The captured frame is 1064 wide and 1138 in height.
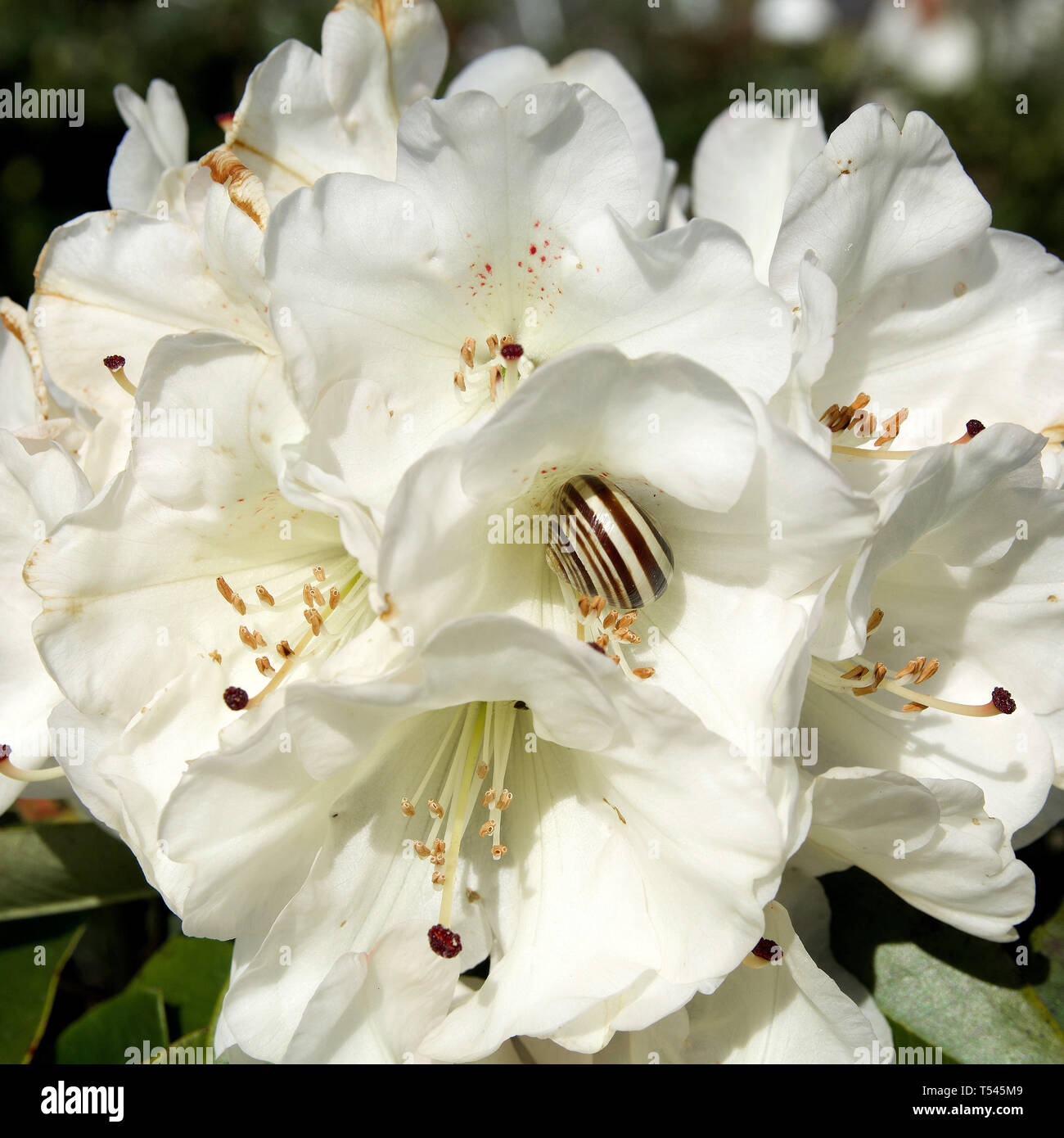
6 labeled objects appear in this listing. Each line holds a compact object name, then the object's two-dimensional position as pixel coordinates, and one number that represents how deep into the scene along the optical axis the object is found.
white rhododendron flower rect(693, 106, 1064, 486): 0.34
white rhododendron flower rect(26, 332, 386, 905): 0.34
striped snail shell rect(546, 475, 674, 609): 0.34
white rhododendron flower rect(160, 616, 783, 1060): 0.32
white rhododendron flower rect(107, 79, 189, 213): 0.39
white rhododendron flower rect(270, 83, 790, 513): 0.33
